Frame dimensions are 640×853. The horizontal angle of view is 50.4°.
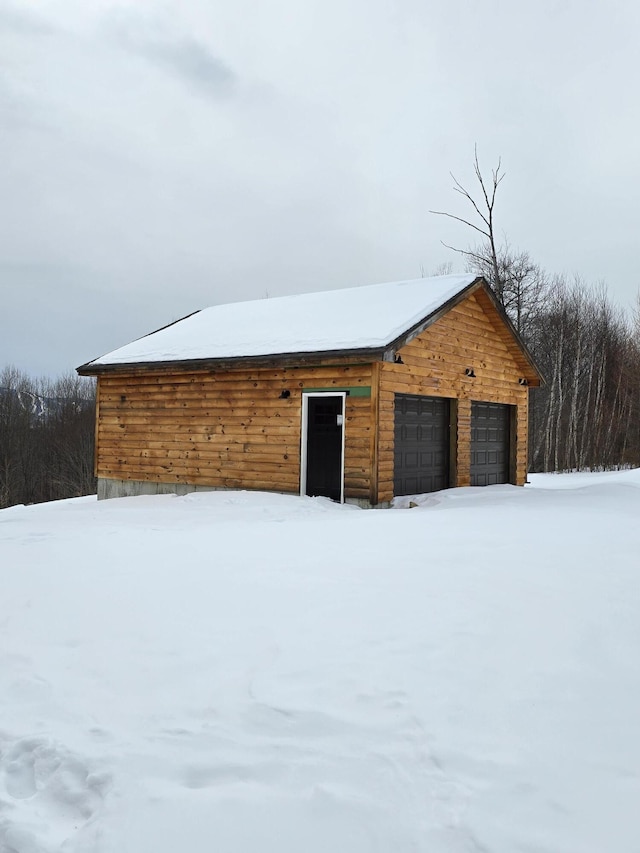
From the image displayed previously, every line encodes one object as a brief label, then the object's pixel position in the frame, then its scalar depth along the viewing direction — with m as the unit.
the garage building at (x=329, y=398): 11.66
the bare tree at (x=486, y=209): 26.94
